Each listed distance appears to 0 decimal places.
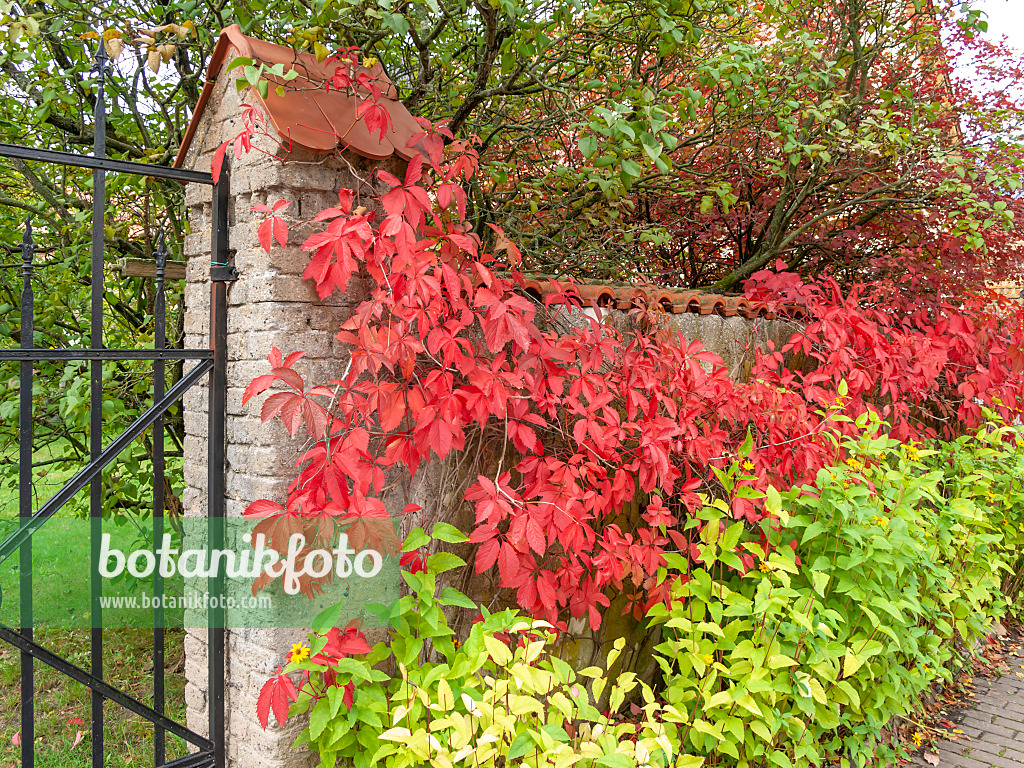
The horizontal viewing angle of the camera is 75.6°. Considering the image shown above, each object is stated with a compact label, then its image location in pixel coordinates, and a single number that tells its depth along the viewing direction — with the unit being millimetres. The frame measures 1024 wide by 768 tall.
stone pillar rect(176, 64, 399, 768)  2039
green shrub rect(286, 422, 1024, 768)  1904
